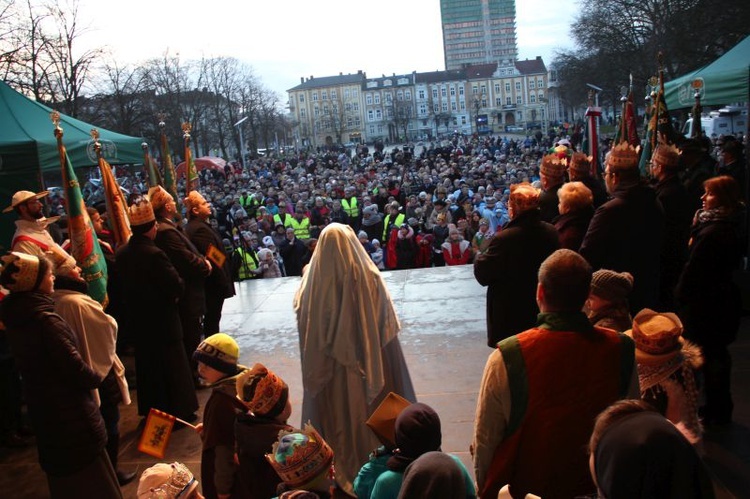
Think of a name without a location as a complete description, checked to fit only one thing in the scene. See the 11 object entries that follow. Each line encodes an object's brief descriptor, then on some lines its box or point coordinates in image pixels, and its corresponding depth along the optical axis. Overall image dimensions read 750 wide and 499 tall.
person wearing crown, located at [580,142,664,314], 4.91
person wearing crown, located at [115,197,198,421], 5.54
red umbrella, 36.50
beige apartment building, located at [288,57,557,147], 132.12
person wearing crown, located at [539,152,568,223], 6.47
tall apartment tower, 197.38
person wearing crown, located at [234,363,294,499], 2.98
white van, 30.09
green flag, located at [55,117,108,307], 6.20
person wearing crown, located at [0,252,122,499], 3.79
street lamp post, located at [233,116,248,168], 57.59
